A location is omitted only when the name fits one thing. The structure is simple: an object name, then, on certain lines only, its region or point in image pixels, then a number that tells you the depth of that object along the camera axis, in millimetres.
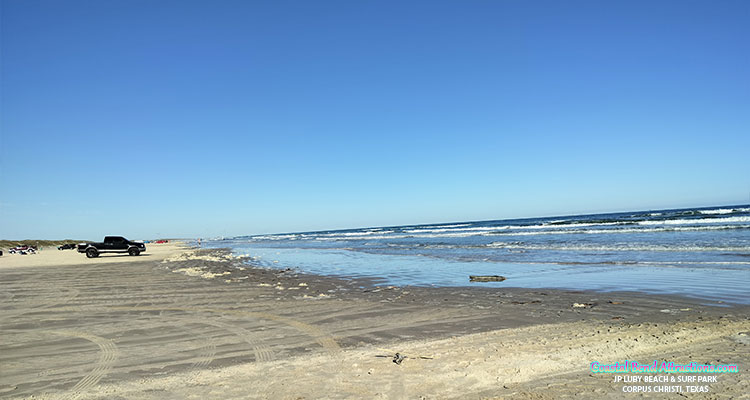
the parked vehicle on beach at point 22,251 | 54438
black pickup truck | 34562
